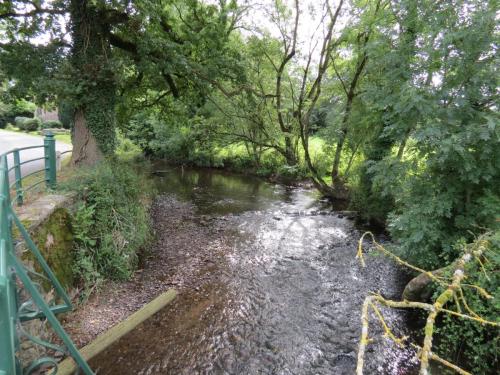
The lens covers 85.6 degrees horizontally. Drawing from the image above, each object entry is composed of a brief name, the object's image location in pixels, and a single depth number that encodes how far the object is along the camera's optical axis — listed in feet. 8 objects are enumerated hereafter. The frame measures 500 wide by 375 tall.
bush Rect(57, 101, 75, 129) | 23.41
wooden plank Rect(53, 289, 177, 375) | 12.12
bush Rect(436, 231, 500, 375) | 11.35
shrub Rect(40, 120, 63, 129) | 89.75
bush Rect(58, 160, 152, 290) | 16.97
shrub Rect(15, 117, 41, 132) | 84.12
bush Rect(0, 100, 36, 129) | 86.07
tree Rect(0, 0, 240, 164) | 22.09
